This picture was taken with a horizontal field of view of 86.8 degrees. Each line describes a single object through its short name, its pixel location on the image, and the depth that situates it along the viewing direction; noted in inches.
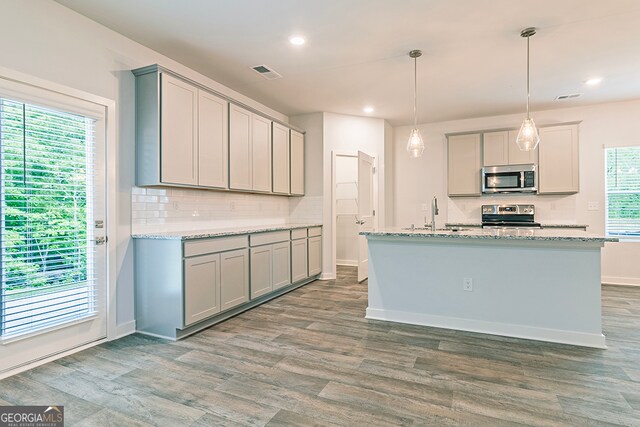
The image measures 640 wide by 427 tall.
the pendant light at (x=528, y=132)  121.8
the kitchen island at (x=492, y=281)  113.2
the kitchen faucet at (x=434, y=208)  138.4
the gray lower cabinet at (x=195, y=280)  117.9
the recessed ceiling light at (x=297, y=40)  125.6
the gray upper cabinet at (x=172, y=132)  122.3
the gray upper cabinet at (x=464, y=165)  225.0
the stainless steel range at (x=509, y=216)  213.0
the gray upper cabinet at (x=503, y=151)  211.6
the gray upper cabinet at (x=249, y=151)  160.6
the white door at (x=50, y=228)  91.8
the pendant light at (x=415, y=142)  137.9
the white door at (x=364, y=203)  208.4
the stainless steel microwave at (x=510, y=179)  208.7
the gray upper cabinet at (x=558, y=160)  202.5
